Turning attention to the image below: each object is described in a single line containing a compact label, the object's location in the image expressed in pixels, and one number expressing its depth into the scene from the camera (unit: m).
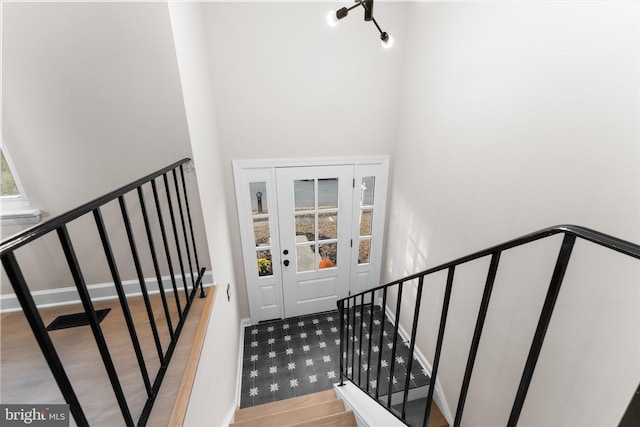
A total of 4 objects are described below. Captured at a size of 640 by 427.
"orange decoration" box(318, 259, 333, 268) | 3.44
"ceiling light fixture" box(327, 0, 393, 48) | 1.63
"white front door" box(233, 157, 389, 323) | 2.97
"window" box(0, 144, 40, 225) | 1.45
